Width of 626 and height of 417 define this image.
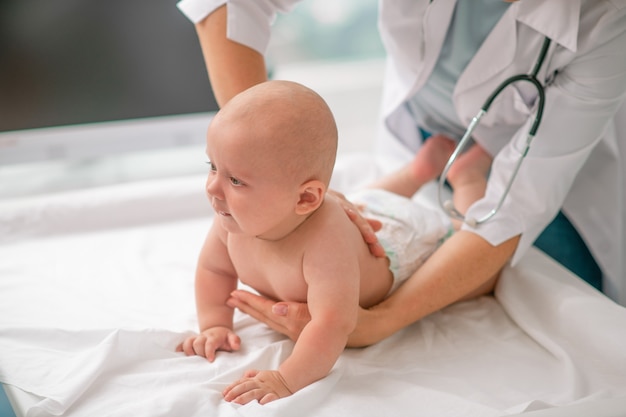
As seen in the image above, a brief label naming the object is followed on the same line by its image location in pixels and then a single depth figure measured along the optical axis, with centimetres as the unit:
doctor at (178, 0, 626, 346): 126
